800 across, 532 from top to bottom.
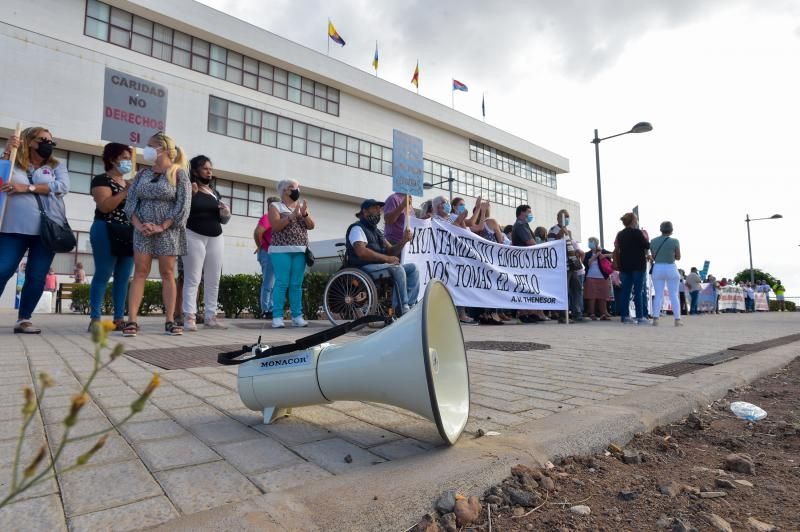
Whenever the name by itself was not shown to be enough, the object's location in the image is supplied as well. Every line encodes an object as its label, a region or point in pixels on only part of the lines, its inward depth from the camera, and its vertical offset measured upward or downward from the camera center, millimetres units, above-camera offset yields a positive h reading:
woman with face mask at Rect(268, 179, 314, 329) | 6289 +742
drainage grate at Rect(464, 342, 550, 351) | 4801 -417
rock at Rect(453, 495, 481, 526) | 1299 -558
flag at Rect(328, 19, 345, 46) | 33438 +18481
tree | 66312 +4327
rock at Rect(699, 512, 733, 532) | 1301 -586
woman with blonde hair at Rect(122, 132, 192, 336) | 4797 +894
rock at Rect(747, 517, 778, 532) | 1317 -599
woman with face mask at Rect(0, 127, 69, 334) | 4727 +977
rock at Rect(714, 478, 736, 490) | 1574 -575
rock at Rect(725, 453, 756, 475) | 1732 -566
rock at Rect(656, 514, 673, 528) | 1318 -587
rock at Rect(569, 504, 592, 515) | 1390 -586
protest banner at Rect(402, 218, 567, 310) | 7762 +650
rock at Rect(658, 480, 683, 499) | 1505 -572
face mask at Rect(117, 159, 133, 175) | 5254 +1469
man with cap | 6355 +659
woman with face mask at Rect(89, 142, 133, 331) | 4984 +782
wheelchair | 6355 +133
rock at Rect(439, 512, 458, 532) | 1258 -569
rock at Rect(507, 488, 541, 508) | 1416 -563
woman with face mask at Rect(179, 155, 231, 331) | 5641 +784
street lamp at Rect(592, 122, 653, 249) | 14766 +5235
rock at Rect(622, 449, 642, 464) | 1778 -555
